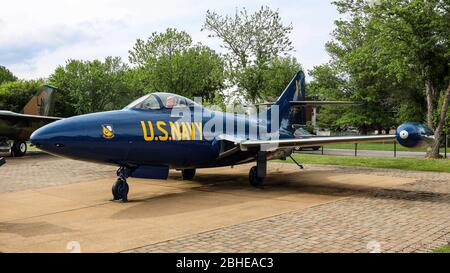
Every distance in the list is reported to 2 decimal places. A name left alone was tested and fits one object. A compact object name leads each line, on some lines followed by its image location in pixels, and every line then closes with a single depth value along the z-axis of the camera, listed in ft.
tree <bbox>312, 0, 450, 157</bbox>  68.23
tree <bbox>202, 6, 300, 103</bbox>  115.03
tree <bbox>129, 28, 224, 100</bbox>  141.90
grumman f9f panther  29.62
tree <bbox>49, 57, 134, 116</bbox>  165.78
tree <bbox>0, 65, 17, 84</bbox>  252.95
